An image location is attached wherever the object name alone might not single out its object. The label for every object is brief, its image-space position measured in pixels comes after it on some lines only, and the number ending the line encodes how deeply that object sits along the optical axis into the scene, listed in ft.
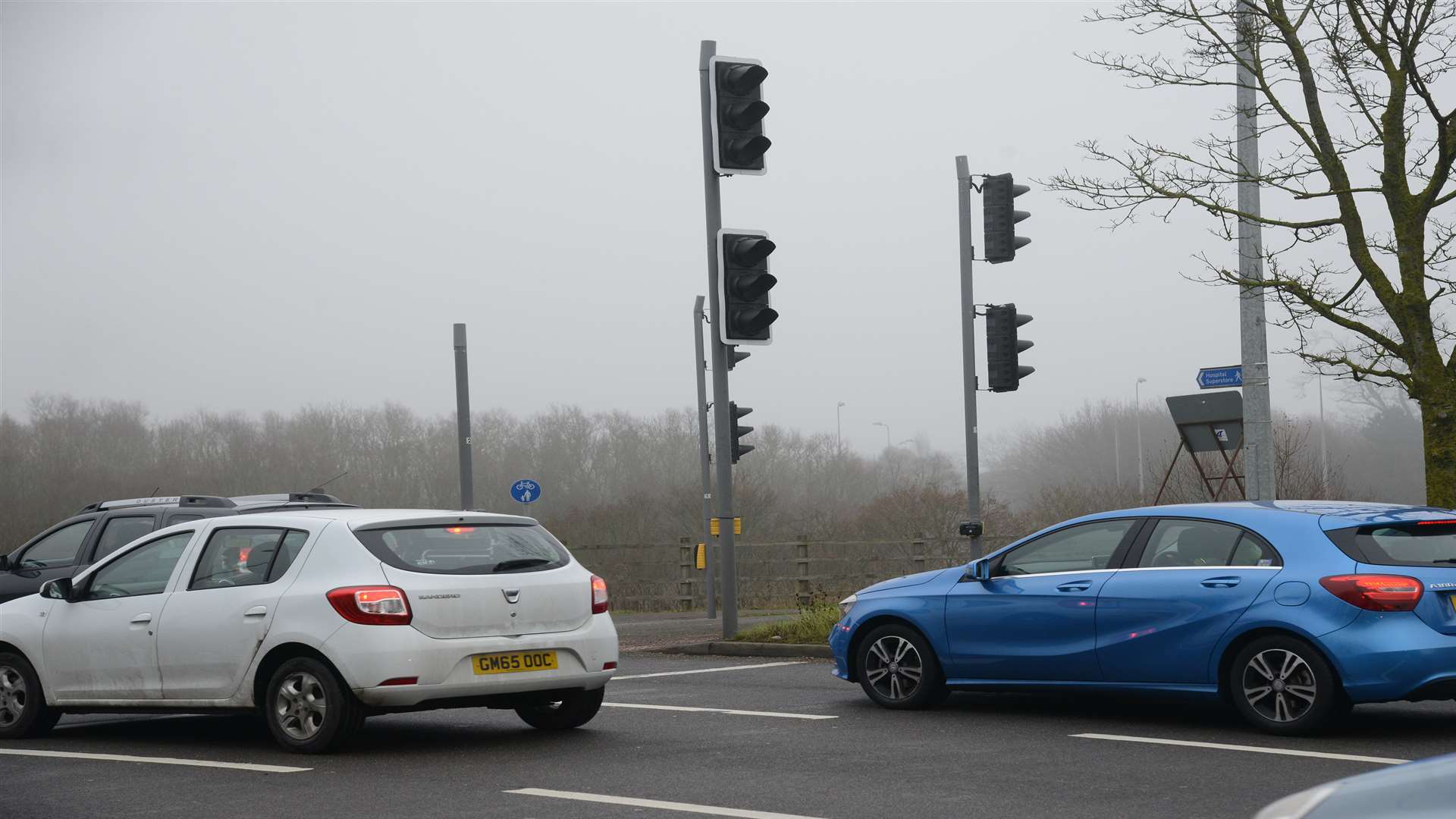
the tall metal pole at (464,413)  78.74
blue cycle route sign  92.43
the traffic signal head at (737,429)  61.77
